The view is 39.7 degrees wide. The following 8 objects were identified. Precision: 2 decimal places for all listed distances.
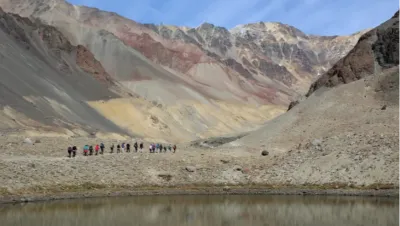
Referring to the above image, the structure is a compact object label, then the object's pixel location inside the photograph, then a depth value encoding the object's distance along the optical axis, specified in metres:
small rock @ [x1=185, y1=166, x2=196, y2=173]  46.87
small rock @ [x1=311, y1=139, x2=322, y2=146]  50.21
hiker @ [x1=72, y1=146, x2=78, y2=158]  46.77
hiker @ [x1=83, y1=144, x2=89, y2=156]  47.88
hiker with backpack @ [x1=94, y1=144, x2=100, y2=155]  48.69
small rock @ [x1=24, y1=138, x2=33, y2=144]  48.91
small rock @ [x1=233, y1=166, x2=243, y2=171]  47.84
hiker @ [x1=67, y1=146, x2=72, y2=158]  46.12
